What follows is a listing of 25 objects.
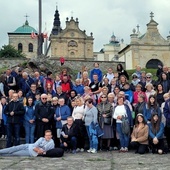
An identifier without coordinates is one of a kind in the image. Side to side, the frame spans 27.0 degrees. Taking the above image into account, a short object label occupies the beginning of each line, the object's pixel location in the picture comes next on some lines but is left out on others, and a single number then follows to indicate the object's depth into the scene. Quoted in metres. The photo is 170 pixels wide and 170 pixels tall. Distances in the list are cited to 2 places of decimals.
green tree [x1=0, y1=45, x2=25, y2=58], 59.10
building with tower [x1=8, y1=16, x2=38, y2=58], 82.19
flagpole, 26.83
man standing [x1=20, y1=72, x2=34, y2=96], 12.95
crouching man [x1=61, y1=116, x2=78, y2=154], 9.98
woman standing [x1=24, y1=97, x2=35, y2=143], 10.45
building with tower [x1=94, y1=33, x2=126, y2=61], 91.03
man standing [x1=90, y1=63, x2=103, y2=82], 13.32
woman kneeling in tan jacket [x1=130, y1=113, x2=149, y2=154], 9.69
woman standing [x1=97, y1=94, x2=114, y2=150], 10.29
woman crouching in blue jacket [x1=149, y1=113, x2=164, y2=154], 9.59
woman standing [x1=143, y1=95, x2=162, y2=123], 9.96
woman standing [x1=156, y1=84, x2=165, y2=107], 11.02
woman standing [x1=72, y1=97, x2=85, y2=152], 10.22
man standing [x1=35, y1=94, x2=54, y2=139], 10.30
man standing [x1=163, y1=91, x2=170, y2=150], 9.97
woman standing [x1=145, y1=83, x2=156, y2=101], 11.18
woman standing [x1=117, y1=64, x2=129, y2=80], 12.91
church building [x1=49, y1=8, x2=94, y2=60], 65.12
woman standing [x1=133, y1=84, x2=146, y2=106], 11.12
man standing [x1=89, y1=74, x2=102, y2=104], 11.76
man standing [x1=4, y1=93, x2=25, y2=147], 10.28
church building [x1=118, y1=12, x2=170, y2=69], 56.06
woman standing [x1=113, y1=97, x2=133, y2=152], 10.09
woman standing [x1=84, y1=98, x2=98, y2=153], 10.09
